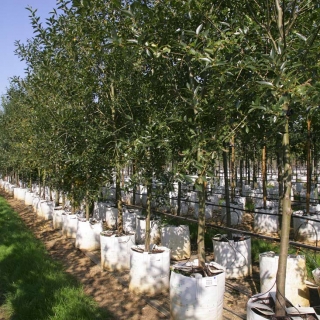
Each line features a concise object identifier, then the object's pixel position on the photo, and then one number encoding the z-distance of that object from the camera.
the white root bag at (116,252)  6.00
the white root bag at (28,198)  15.86
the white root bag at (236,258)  5.46
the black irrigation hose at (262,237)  4.70
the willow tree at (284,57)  2.19
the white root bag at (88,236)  7.47
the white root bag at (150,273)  4.91
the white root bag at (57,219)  9.92
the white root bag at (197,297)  3.75
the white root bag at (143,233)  7.52
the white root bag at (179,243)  6.64
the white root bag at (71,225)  8.76
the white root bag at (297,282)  4.25
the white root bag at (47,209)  11.66
